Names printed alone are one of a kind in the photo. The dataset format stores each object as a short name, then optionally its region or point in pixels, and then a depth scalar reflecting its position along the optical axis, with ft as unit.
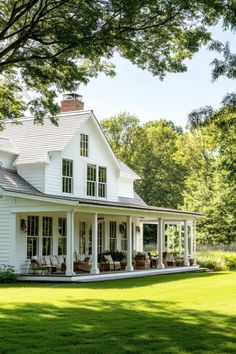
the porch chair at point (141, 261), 99.30
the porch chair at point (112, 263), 90.81
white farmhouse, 81.51
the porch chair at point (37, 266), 81.35
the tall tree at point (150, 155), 222.07
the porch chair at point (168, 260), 108.06
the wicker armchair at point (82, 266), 83.61
